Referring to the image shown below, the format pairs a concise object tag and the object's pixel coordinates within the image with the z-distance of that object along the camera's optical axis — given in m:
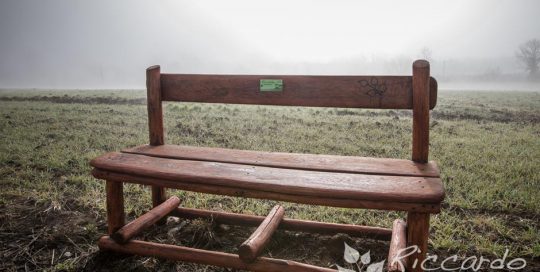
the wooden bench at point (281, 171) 1.83
